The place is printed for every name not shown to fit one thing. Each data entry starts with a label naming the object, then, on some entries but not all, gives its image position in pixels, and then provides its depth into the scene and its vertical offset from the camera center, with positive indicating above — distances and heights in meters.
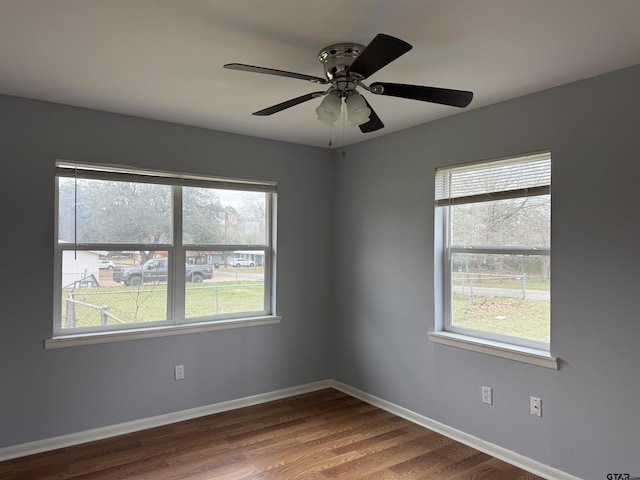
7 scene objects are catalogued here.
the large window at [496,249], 2.93 -0.02
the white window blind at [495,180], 2.91 +0.47
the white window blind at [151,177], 3.21 +0.54
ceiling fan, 2.04 +0.73
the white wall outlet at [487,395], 3.10 -1.03
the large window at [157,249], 3.27 -0.03
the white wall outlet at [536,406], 2.82 -1.01
